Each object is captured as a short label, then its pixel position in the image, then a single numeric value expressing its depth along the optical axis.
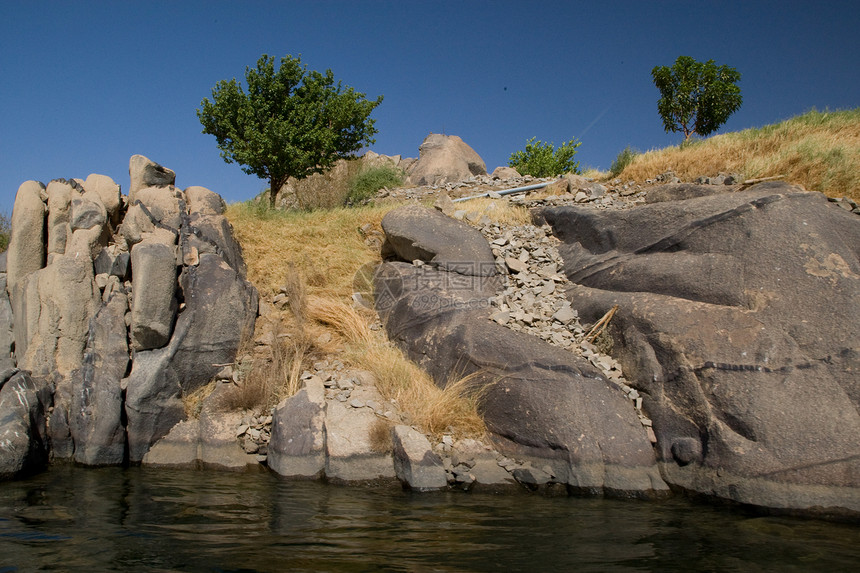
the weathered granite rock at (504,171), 19.26
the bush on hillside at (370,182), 15.44
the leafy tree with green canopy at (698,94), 19.67
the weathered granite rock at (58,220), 7.47
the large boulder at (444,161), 23.00
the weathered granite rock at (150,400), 6.40
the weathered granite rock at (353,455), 5.75
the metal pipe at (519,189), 12.15
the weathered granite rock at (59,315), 6.70
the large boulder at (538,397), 5.54
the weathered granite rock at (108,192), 8.27
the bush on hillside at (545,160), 23.08
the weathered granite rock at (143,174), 8.73
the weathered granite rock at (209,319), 6.95
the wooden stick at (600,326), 6.91
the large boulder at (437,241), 8.40
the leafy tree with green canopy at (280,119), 12.09
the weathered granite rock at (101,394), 6.22
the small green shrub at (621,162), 12.26
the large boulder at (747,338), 5.01
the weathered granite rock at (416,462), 5.54
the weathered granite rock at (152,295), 6.72
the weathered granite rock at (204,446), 6.26
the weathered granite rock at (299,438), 5.90
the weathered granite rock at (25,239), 7.33
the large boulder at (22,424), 5.67
